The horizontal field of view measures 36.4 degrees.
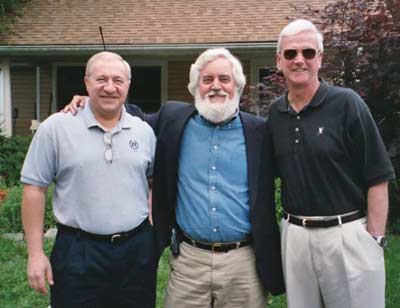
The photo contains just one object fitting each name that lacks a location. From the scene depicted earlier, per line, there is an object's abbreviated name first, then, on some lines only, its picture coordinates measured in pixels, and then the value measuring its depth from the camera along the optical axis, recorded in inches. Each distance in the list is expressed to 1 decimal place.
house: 498.6
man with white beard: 135.6
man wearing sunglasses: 127.6
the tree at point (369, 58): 280.1
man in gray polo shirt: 129.9
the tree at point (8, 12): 507.8
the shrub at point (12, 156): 431.2
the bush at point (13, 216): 297.0
